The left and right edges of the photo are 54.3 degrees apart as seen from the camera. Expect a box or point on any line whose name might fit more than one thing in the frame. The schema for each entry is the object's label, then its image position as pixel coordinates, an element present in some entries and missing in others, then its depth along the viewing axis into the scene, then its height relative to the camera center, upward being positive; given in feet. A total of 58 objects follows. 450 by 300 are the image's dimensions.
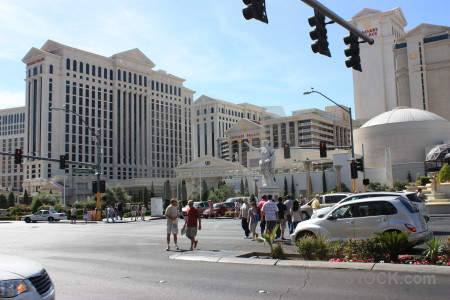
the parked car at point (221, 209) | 127.44 -5.34
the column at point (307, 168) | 218.44 +10.23
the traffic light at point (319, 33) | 39.06 +14.05
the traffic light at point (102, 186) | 116.98 +2.19
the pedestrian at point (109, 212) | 125.68 -5.14
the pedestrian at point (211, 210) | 124.88 -5.41
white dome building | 233.96 +24.63
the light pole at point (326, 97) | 96.58 +19.92
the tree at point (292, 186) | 244.32 +1.15
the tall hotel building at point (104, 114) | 367.04 +76.52
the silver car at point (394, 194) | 51.09 -1.73
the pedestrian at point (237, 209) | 118.83 -5.10
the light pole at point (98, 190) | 118.57 +1.03
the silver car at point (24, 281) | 17.19 -3.44
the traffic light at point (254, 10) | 30.58 +12.59
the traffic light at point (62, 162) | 105.25 +8.01
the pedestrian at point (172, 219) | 49.52 -3.06
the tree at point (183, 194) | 252.58 -1.30
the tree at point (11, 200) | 285.56 -2.05
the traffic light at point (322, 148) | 97.16 +8.70
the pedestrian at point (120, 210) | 133.18 -5.00
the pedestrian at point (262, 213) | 56.39 -3.01
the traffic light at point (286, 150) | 105.09 +9.26
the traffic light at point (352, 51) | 46.34 +14.46
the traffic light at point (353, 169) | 94.17 +3.80
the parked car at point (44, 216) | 147.02 -6.90
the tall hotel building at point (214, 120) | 519.19 +85.46
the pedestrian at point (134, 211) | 139.14 -5.79
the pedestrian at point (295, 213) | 59.93 -3.35
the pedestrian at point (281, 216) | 56.49 -3.55
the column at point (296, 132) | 424.05 +54.18
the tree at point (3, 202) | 265.54 -2.94
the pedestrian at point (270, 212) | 53.06 -2.76
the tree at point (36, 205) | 190.39 -3.93
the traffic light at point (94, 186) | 117.00 +2.27
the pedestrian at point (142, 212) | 148.41 -6.43
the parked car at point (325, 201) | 86.84 -2.65
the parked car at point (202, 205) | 132.54 -4.35
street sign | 116.88 +6.46
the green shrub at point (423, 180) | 160.04 +1.68
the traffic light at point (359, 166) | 94.49 +4.49
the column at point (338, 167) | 197.12 +9.15
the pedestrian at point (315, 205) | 77.36 -3.01
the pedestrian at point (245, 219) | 60.29 -4.05
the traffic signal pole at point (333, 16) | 34.91 +15.02
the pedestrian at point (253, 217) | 57.47 -3.58
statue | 121.91 +7.74
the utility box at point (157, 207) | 144.46 -4.77
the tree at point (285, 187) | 243.11 +1.00
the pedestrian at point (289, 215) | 61.00 -3.65
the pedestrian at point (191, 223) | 48.21 -3.44
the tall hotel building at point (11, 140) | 515.09 +70.06
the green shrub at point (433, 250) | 31.83 -4.82
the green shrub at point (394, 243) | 32.76 -4.31
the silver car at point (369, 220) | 39.09 -3.16
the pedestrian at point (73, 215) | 131.07 -5.96
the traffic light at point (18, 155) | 98.66 +9.33
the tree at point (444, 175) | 123.44 +2.58
